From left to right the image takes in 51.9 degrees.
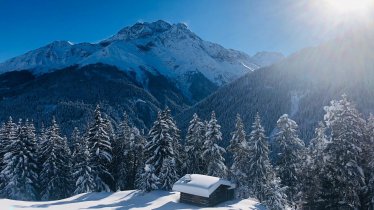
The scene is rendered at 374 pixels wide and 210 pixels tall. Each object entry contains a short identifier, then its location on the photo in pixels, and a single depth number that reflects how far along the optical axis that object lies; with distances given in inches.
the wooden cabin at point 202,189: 1638.8
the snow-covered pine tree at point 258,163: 1941.4
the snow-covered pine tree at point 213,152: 2060.8
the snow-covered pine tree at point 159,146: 2048.5
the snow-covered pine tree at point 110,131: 2333.4
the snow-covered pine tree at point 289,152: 1886.1
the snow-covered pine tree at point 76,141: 2388.0
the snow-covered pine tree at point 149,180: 1871.3
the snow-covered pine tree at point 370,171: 1313.9
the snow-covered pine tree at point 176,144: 2118.6
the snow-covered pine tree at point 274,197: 1646.2
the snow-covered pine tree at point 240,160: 1915.6
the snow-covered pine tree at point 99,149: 2133.4
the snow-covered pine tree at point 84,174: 2090.3
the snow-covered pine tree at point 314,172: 1488.7
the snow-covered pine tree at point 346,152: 1288.1
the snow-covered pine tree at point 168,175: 1968.5
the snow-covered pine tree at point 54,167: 2271.2
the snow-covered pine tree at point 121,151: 2348.7
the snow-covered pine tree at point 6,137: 2226.6
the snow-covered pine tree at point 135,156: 2353.6
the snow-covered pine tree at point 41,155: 2329.0
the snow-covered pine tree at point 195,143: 2176.4
